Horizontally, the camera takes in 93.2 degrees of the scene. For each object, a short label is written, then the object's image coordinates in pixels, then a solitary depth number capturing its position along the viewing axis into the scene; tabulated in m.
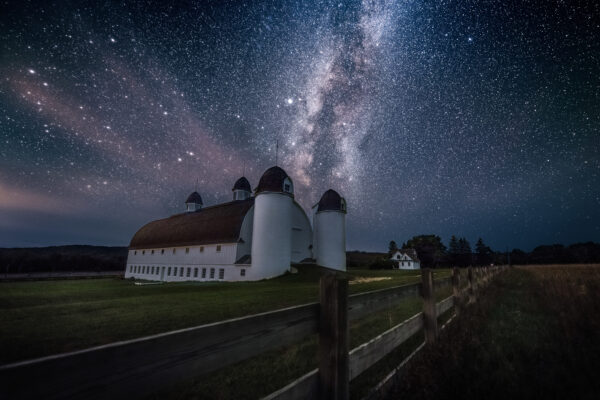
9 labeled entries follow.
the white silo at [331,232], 35.06
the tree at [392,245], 102.46
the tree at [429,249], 91.44
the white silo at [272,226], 28.03
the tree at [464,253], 97.06
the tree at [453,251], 96.25
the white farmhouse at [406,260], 76.94
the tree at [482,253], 100.19
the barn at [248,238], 28.73
